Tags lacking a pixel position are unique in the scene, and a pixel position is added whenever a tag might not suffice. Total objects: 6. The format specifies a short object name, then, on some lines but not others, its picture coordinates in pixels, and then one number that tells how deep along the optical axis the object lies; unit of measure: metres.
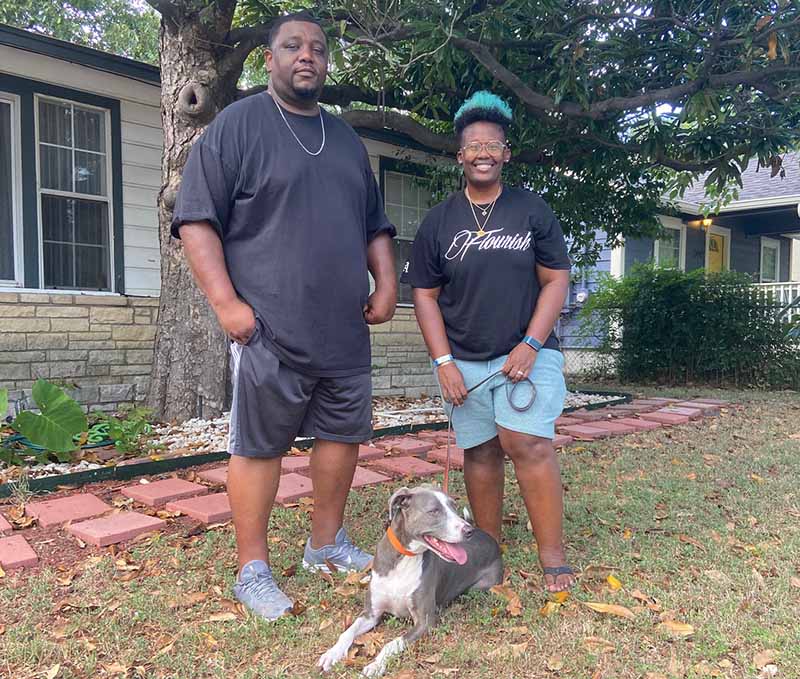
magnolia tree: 4.89
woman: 2.77
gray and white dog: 2.32
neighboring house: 13.43
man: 2.46
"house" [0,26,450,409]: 5.84
